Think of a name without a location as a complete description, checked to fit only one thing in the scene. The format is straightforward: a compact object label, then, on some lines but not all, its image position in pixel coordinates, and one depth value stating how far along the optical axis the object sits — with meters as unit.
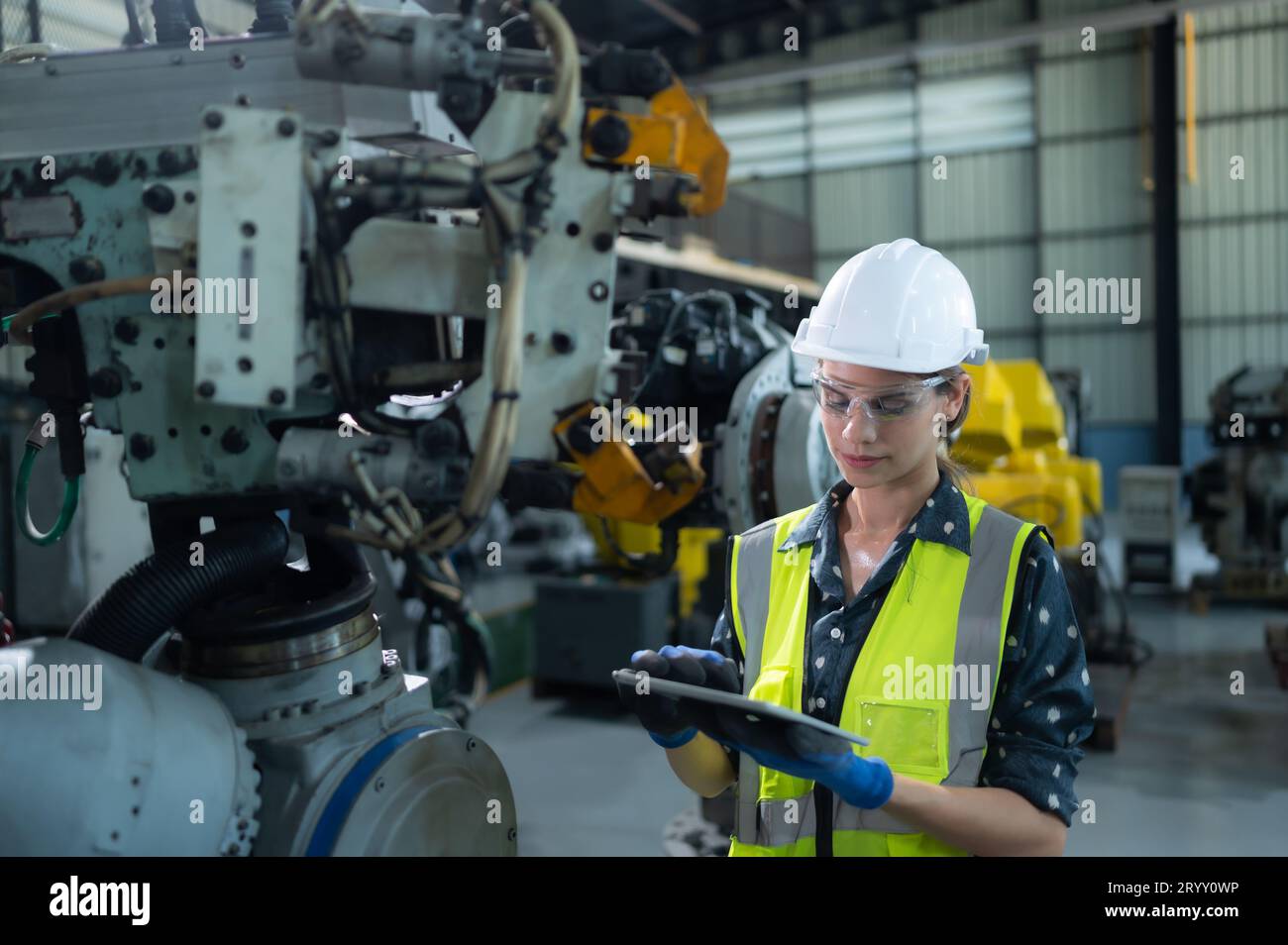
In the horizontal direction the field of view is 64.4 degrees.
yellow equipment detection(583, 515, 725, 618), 6.25
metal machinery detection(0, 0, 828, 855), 1.41
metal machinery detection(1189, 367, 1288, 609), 7.38
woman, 1.25
